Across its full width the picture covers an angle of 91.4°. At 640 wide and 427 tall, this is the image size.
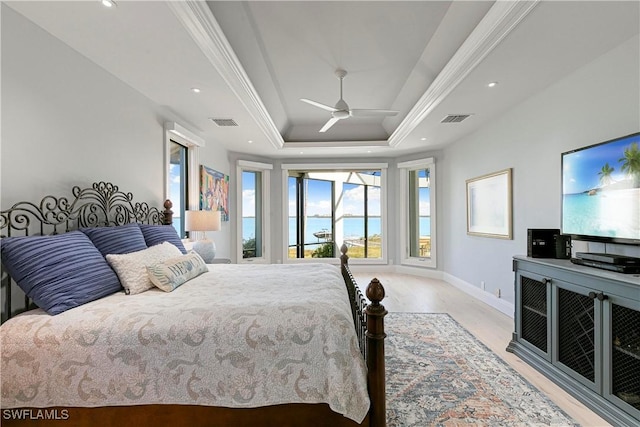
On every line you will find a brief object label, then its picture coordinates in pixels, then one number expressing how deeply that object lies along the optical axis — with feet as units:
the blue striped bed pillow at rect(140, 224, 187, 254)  8.72
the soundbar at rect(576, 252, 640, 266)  6.37
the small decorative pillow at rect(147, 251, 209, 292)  6.52
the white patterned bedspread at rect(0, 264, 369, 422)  4.61
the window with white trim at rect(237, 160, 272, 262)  20.58
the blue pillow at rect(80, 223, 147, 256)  7.02
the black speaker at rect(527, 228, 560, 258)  8.97
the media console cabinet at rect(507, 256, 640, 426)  5.93
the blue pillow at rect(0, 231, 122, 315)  5.16
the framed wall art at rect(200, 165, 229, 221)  15.28
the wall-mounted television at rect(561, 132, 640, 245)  6.82
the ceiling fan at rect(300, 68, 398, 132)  11.37
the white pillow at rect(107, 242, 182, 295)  6.32
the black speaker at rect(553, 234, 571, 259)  8.66
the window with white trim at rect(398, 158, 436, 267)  20.43
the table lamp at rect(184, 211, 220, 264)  11.80
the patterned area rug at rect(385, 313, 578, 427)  6.27
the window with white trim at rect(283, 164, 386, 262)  22.65
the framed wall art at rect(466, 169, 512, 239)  12.78
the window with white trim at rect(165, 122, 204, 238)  13.09
